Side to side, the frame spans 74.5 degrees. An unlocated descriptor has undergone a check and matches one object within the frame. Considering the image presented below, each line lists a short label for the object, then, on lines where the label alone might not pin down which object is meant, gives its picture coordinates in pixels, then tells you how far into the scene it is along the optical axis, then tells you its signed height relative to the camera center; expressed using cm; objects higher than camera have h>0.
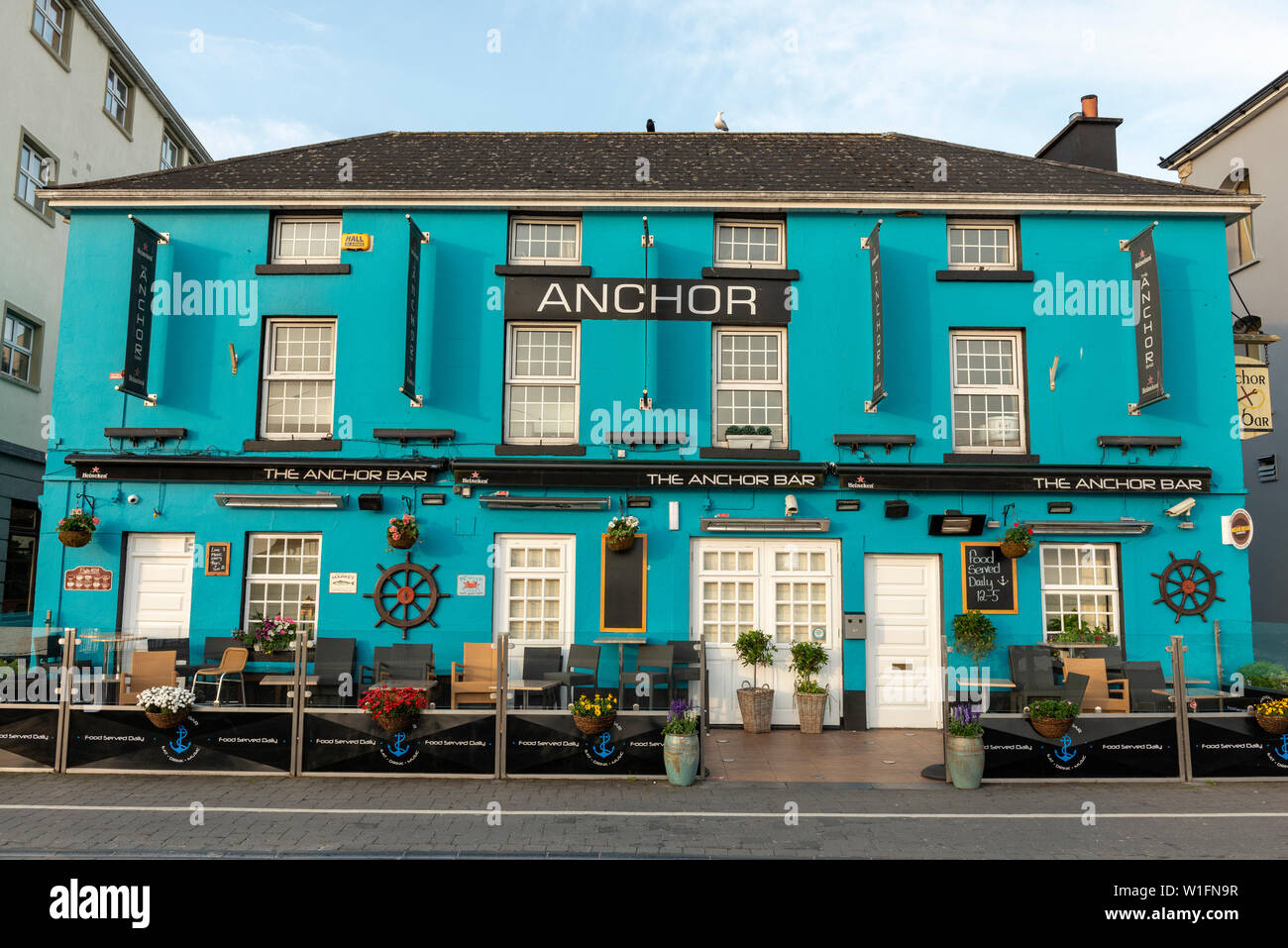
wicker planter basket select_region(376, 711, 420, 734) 970 -164
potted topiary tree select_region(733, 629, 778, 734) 1289 -170
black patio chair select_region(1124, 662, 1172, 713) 1027 -124
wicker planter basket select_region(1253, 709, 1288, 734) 1005 -161
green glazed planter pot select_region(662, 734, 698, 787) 975 -204
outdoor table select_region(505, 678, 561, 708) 1113 -142
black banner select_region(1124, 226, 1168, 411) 1328 +426
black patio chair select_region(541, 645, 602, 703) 1245 -134
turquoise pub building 1351 +273
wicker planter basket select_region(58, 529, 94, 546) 1312 +57
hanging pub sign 1449 +327
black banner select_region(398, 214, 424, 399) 1330 +432
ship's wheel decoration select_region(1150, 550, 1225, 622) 1339 -2
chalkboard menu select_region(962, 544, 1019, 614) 1345 +6
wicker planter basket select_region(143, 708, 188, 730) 976 -164
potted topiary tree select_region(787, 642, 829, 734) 1302 -165
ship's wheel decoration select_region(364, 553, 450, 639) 1338 -24
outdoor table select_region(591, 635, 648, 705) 1295 -95
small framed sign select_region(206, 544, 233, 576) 1354 +28
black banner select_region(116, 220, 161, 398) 1330 +412
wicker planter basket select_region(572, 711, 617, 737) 980 -166
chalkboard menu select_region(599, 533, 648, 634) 1346 -13
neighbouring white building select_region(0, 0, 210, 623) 1867 +925
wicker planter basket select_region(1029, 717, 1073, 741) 984 -164
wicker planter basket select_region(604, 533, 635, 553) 1326 +60
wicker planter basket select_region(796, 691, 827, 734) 1302 -197
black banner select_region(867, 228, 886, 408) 1330 +387
